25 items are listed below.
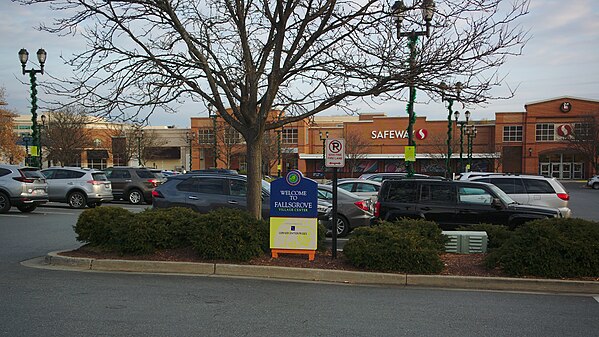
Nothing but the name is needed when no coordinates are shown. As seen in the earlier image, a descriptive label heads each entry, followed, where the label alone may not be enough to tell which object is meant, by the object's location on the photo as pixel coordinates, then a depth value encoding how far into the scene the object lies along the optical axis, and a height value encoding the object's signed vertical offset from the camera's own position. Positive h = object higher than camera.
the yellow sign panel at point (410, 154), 20.30 +0.20
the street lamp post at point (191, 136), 52.37 +2.40
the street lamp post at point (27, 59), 21.58 +4.00
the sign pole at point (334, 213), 9.59 -0.97
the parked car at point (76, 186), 21.61 -1.13
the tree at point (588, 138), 57.81 +2.38
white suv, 16.41 -0.93
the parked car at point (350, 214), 14.63 -1.50
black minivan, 12.27 -1.06
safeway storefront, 64.19 +1.95
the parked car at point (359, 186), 19.84 -1.00
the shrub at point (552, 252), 8.55 -1.50
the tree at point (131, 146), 59.34 +1.52
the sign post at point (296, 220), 9.62 -1.10
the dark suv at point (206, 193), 13.65 -0.91
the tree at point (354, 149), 63.22 +1.28
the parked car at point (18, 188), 18.39 -1.02
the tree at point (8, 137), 53.75 +2.24
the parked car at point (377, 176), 26.41 -0.88
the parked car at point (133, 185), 24.84 -1.22
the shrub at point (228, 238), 9.41 -1.41
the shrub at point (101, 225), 10.12 -1.28
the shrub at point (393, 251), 8.87 -1.54
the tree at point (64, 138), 50.38 +2.03
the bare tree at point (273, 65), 9.68 +1.80
